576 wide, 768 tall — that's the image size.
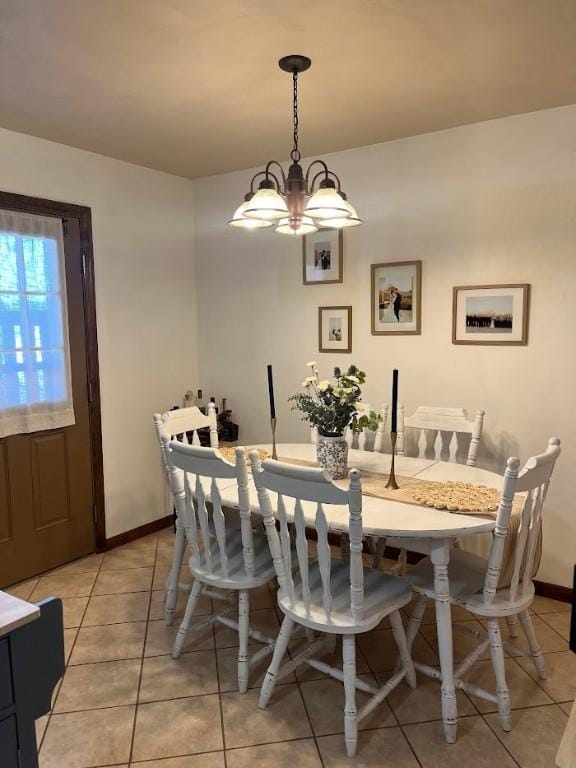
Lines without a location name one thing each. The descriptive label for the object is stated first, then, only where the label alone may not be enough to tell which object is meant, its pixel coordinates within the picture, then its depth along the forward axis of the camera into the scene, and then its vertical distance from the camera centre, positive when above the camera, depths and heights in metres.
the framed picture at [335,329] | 3.66 -0.01
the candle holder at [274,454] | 2.97 -0.66
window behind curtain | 3.13 +0.02
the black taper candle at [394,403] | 2.32 -0.32
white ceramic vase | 2.59 -0.58
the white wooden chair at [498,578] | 1.97 -0.99
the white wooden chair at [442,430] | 3.04 -0.57
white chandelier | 2.21 +0.48
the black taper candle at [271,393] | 2.76 -0.32
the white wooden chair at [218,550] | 2.19 -0.95
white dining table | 1.98 -0.71
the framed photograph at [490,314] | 3.02 +0.06
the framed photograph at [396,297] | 3.37 +0.17
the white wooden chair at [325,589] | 1.87 -0.98
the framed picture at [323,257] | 3.64 +0.46
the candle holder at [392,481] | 2.43 -0.67
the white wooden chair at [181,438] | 2.52 -0.59
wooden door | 3.21 -0.90
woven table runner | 2.10 -0.70
